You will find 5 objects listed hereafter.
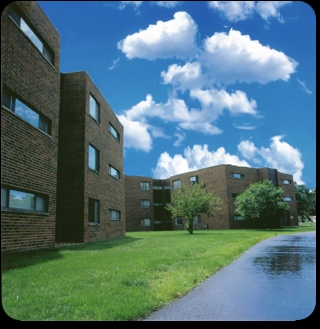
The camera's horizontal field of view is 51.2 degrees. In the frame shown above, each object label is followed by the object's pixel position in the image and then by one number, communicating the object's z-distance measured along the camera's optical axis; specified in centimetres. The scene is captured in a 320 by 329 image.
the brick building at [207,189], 4416
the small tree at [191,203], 3012
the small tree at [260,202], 3997
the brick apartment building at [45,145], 934
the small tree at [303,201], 5959
